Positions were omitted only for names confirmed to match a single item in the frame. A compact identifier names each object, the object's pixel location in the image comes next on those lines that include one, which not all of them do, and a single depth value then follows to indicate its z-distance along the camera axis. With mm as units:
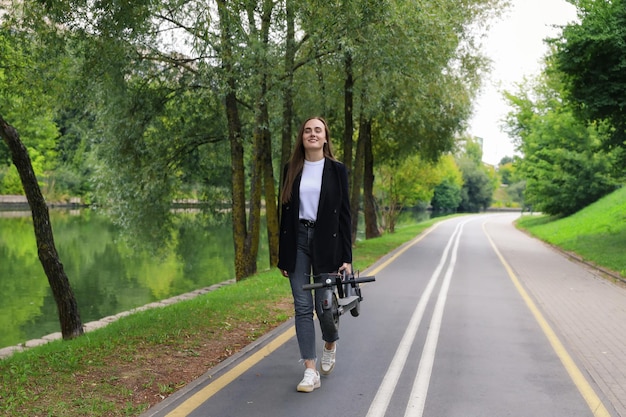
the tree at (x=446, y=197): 99288
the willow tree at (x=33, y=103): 7379
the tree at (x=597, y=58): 15773
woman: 4961
